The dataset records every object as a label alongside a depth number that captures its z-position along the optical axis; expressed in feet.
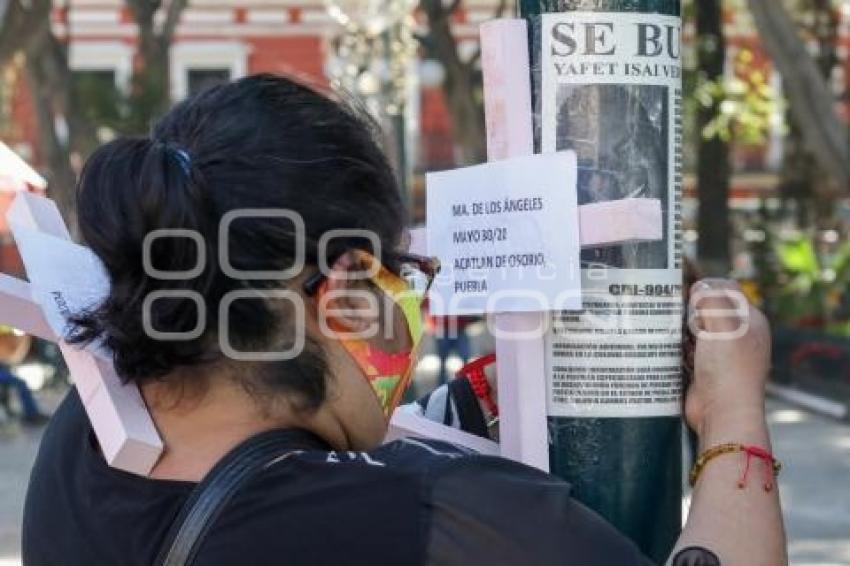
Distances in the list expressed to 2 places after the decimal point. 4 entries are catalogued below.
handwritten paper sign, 6.62
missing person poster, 6.75
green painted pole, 6.79
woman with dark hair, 5.32
